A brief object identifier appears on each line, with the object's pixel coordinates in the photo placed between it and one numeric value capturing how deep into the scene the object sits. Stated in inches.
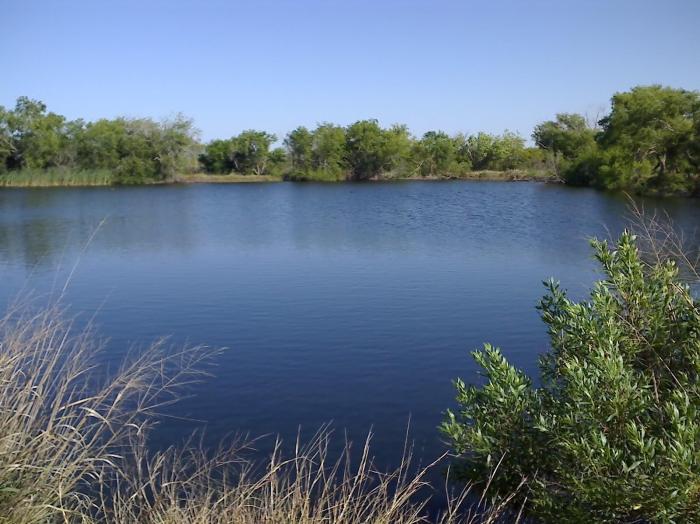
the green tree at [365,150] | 2802.7
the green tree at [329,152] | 2795.3
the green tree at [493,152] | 3014.3
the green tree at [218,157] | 2901.1
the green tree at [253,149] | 2878.9
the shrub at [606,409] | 170.9
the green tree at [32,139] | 2432.3
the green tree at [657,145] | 1656.0
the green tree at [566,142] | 2263.8
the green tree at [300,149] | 2822.3
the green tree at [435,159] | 2866.6
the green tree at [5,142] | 2395.4
